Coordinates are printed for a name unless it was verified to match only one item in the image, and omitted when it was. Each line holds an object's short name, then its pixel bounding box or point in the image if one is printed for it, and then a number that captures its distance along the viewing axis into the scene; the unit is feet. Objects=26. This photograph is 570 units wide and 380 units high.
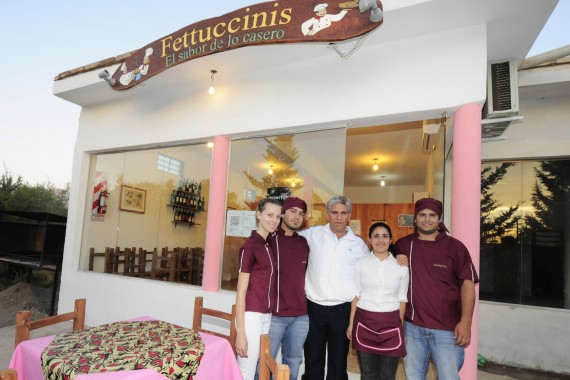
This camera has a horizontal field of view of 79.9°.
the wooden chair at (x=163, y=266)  17.71
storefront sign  9.27
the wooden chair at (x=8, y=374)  3.75
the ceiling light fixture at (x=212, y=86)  13.57
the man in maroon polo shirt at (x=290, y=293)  8.00
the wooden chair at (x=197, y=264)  16.07
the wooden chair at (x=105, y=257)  18.10
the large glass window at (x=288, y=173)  12.75
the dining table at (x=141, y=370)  4.81
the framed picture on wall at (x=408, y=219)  20.17
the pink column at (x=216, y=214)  13.57
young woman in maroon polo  7.06
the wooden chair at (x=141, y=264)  18.25
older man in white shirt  8.15
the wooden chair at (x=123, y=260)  18.17
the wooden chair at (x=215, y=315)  7.39
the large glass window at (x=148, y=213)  18.01
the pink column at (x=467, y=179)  9.46
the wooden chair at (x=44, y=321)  6.22
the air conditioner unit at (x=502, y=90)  10.80
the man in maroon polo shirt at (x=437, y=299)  7.23
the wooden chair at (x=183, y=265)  17.16
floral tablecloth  4.99
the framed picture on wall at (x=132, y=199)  20.04
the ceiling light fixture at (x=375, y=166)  25.48
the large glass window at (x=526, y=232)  14.19
